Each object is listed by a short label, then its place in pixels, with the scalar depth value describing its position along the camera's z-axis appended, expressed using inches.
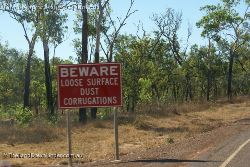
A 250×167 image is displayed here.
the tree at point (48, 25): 1346.7
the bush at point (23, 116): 960.9
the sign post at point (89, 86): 514.3
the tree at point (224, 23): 2135.8
